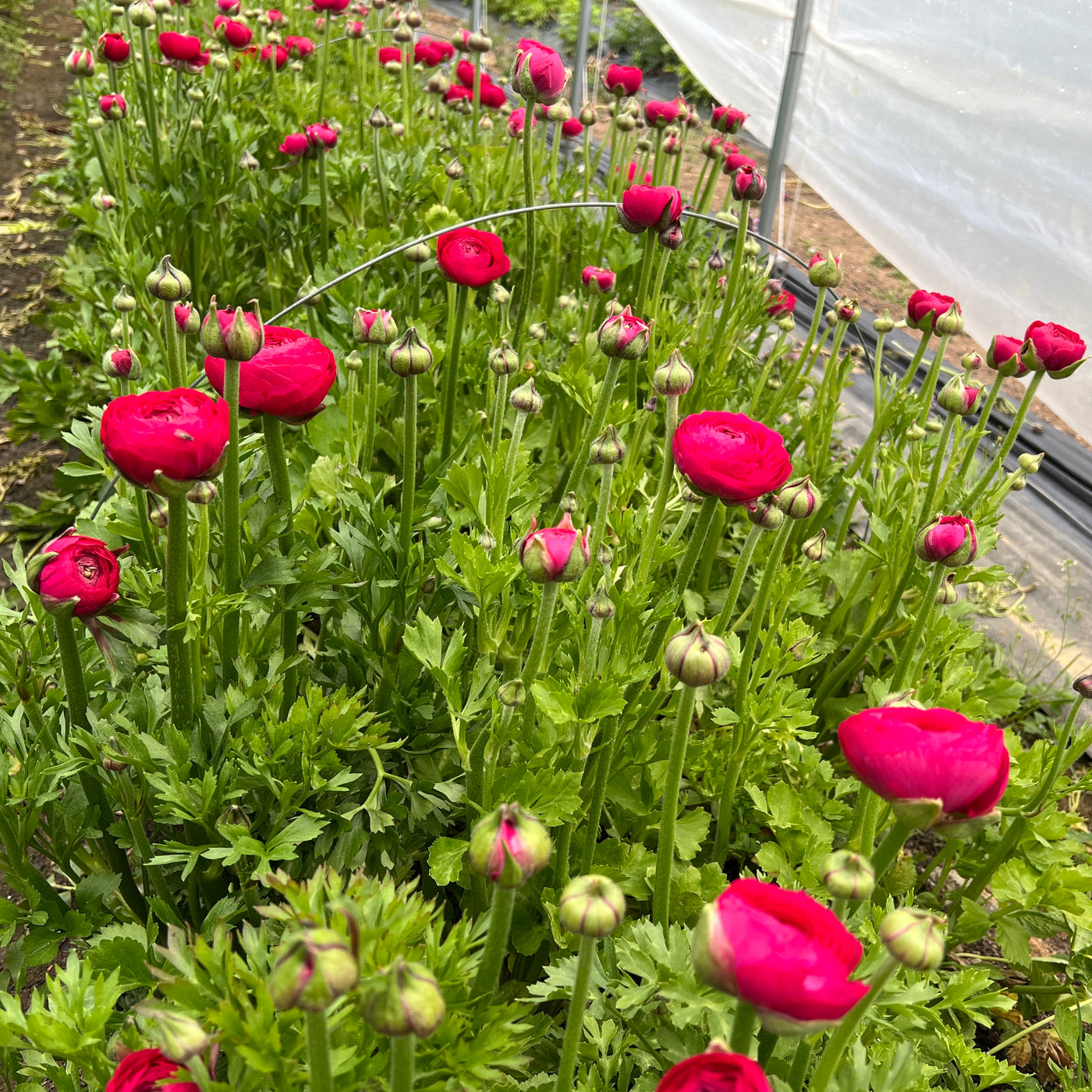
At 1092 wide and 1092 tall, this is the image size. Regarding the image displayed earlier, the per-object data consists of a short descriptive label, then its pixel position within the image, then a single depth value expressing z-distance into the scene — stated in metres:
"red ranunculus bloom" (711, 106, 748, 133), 2.16
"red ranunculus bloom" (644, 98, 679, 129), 2.11
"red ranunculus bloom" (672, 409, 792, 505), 0.90
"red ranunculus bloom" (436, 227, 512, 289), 1.36
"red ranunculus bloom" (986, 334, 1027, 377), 1.42
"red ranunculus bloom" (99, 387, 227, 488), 0.73
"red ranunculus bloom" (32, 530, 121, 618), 0.82
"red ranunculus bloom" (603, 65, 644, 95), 2.37
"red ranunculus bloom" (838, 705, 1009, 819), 0.57
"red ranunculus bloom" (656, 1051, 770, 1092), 0.46
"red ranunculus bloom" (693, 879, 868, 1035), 0.45
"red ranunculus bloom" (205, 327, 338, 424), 0.88
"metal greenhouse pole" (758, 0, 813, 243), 2.40
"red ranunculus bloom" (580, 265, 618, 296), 1.75
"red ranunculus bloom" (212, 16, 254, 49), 2.27
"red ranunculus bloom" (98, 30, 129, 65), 2.09
